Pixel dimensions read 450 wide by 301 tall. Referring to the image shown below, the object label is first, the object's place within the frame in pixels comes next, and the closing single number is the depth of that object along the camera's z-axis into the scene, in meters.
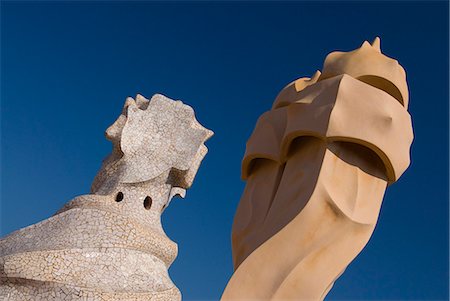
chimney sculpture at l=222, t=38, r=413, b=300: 6.08
